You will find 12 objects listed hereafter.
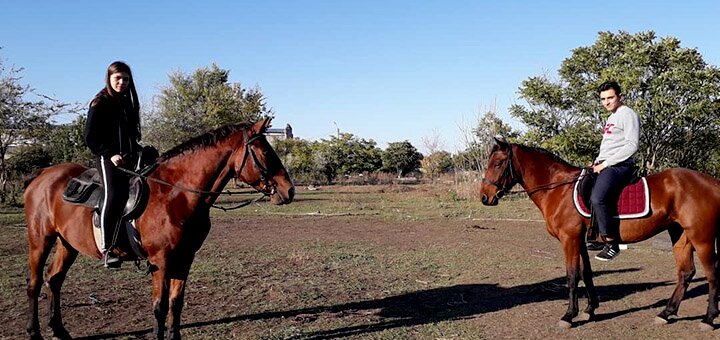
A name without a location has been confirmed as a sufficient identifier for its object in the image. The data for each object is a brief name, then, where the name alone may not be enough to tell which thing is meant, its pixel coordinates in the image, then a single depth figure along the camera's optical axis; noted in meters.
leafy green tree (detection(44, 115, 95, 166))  29.22
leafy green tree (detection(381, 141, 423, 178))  51.69
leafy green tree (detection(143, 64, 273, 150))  31.64
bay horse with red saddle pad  5.84
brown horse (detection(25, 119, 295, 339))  4.65
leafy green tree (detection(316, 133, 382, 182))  45.03
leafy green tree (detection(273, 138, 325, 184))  42.81
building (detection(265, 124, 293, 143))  75.89
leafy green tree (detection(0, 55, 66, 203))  19.16
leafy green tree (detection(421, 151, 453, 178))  41.38
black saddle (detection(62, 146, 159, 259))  4.75
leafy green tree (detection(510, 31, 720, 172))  18.80
